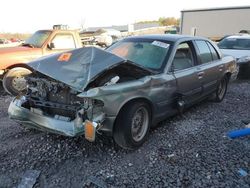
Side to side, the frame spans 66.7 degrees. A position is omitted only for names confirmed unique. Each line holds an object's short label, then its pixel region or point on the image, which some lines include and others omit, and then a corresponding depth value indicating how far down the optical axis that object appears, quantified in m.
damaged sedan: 2.34
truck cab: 4.88
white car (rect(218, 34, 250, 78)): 6.38
